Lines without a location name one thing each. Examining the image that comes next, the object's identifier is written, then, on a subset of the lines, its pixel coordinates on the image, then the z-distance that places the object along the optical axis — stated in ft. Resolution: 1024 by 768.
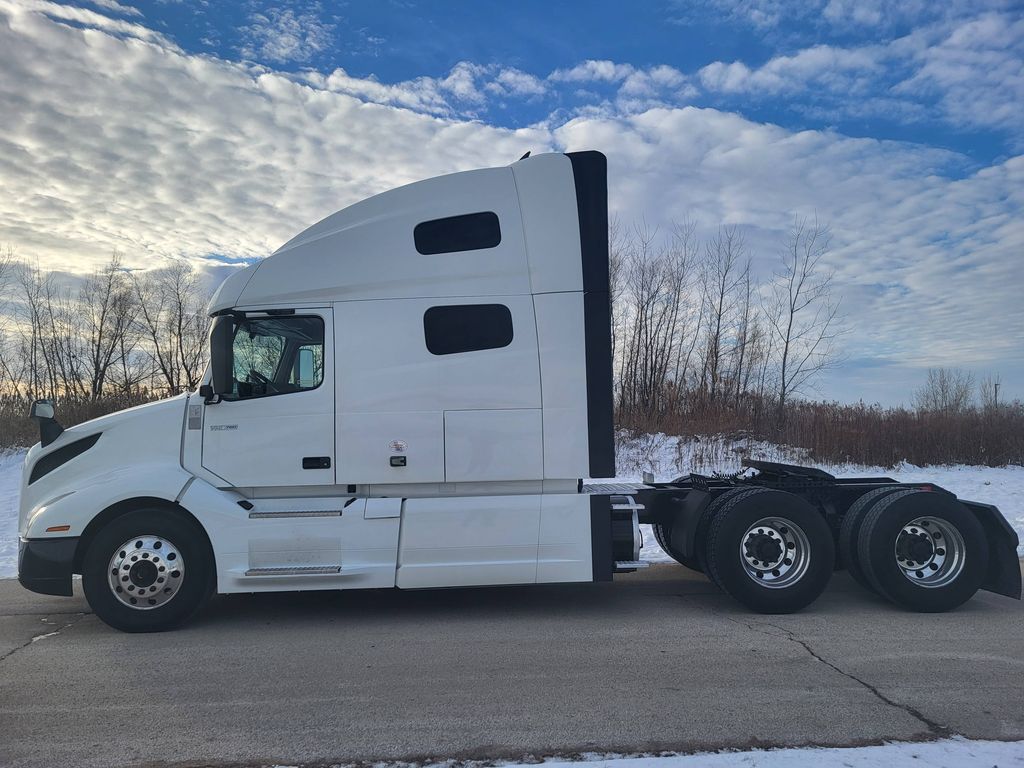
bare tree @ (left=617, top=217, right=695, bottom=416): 87.20
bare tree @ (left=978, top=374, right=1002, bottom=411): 75.34
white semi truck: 20.62
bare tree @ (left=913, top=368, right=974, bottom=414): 75.15
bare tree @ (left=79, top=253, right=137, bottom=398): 85.05
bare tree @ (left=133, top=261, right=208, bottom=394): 80.84
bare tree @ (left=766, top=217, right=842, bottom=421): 77.36
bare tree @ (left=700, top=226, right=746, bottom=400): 83.66
